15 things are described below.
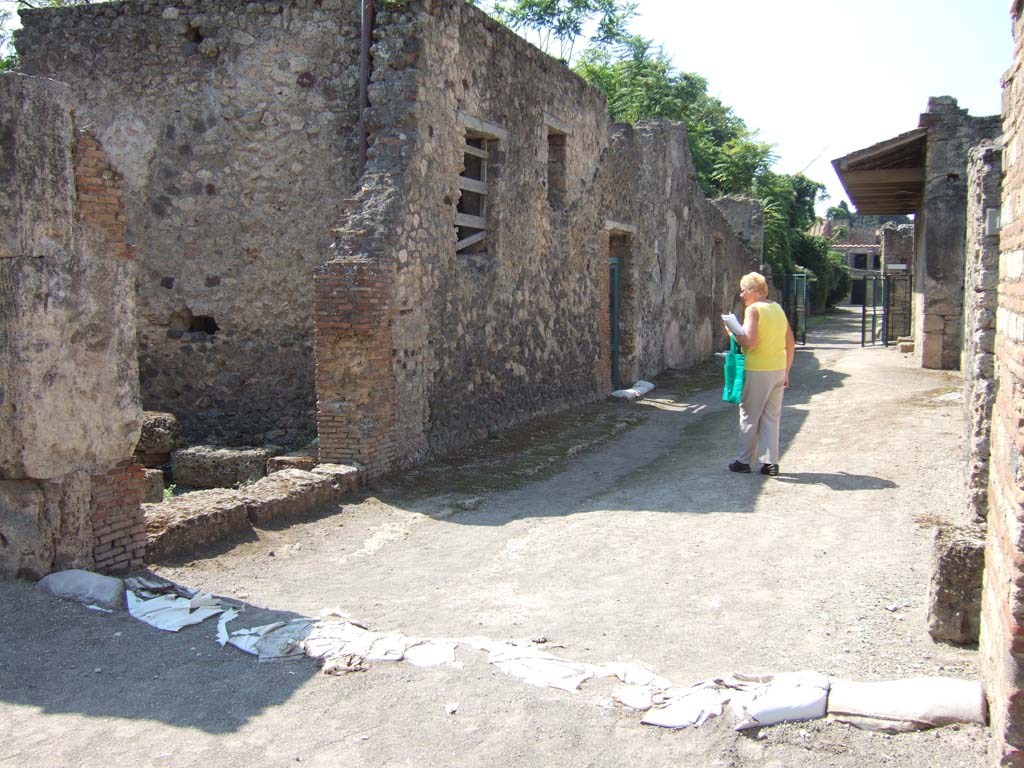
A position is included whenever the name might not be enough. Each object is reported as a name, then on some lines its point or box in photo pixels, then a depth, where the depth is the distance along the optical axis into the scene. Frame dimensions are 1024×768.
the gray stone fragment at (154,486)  7.55
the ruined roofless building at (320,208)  7.84
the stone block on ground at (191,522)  5.65
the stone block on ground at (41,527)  4.77
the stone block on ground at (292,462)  7.77
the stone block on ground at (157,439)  8.59
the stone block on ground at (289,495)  6.53
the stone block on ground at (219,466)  8.27
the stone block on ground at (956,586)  3.96
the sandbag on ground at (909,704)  3.30
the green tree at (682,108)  29.55
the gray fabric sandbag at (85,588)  4.73
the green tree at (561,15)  28.08
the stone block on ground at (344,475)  7.27
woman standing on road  7.79
